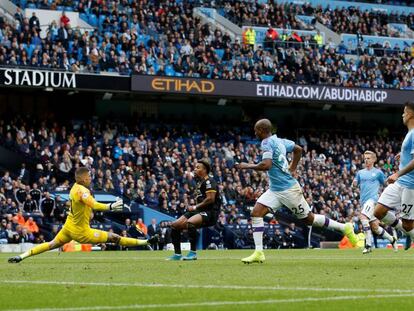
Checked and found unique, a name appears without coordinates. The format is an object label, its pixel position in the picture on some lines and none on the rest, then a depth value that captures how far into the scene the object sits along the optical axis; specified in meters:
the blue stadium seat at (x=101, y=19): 44.47
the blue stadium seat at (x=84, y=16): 44.53
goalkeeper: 16.69
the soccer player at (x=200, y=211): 18.36
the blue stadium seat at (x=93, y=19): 44.53
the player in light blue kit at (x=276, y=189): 16.08
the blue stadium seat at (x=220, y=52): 46.69
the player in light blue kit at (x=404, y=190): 13.83
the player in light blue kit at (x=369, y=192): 23.39
